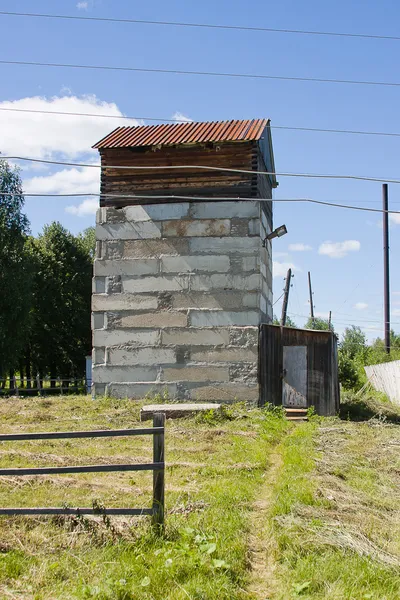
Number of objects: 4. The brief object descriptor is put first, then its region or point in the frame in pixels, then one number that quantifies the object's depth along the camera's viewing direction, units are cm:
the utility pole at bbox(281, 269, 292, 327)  3150
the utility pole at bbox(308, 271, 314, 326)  4891
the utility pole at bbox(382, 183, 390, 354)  3450
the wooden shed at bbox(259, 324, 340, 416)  1825
